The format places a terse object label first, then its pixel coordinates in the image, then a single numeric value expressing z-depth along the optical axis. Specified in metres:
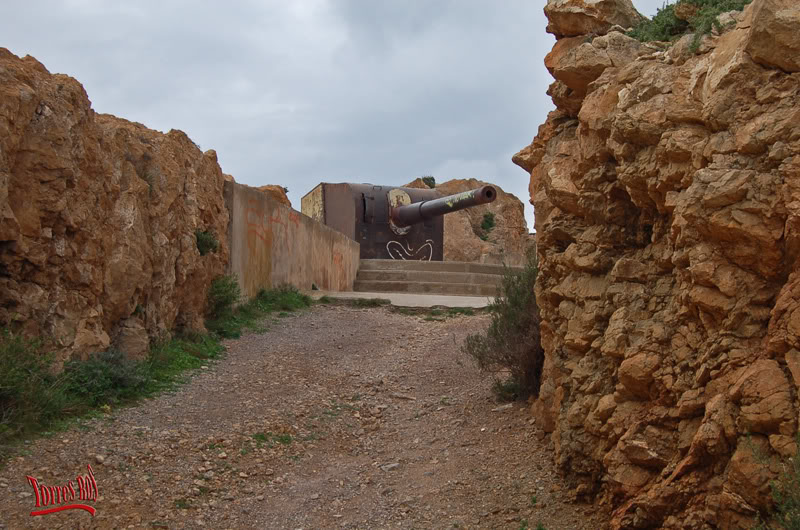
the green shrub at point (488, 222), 30.67
